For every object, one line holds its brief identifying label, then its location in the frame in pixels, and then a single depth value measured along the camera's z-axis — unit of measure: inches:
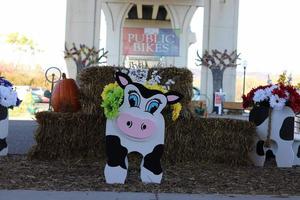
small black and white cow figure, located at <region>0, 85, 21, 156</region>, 395.9
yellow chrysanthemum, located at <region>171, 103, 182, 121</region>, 332.5
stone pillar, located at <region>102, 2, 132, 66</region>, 2082.7
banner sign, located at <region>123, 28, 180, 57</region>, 1899.6
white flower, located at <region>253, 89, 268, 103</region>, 383.4
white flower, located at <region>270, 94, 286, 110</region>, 373.7
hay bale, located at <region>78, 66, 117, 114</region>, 367.2
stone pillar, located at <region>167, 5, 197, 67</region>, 2069.4
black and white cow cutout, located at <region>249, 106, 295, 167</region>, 377.7
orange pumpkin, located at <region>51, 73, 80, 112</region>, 381.7
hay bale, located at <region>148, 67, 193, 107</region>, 364.5
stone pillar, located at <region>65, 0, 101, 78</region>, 1344.7
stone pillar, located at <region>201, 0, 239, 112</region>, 1337.4
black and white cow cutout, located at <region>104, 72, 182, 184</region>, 302.2
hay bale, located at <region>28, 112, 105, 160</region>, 366.6
